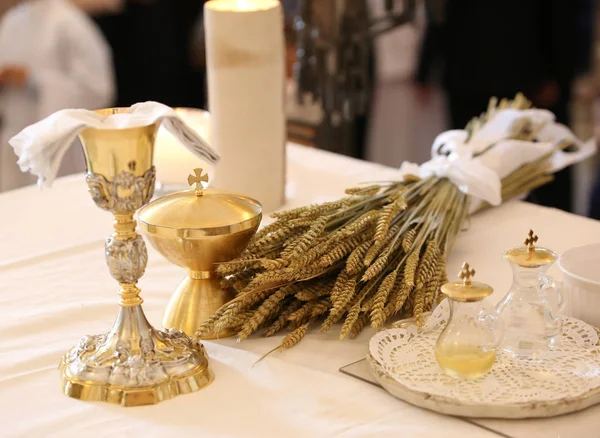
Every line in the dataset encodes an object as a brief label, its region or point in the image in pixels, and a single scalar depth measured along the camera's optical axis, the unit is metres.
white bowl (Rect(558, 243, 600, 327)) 1.71
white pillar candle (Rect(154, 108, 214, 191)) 2.25
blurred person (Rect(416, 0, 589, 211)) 4.69
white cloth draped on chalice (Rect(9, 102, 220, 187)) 1.52
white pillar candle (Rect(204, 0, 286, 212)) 2.16
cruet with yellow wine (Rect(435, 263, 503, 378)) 1.56
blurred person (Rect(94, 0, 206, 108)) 5.96
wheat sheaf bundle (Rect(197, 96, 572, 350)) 1.69
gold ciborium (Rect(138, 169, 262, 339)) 1.68
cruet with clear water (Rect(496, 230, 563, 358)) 1.63
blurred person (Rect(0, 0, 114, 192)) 4.50
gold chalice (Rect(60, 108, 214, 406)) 1.55
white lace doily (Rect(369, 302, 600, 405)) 1.56
